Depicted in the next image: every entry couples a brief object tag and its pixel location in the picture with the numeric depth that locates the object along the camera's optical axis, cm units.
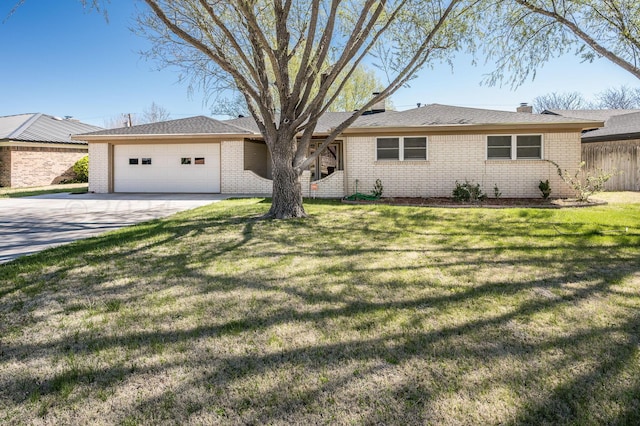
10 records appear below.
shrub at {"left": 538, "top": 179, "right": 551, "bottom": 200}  1291
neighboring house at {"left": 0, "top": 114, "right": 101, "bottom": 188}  2009
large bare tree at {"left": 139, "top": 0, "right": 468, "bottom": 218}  798
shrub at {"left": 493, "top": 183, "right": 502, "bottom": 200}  1328
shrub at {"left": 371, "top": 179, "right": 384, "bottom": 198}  1380
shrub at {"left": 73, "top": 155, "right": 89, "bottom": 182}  2283
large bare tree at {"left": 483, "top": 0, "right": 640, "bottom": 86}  873
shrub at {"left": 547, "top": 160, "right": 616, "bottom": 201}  1169
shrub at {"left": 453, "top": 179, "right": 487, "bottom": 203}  1247
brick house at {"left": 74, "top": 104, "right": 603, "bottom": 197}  1331
